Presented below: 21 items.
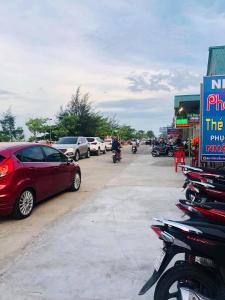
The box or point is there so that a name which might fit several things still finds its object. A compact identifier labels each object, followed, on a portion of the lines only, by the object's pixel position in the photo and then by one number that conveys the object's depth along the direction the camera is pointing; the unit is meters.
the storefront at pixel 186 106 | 19.04
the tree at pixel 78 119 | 28.04
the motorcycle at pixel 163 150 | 18.64
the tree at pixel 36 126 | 29.05
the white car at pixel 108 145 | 25.12
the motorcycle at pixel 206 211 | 2.40
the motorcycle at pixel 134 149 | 21.88
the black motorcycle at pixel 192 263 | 2.13
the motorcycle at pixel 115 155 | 14.35
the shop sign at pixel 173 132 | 28.62
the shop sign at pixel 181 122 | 18.96
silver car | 15.24
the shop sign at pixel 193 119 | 13.45
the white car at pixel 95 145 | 19.53
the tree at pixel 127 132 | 52.23
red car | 4.63
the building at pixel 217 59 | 11.70
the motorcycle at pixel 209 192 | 3.74
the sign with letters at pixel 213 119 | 6.53
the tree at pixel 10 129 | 28.90
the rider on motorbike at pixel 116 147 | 14.50
